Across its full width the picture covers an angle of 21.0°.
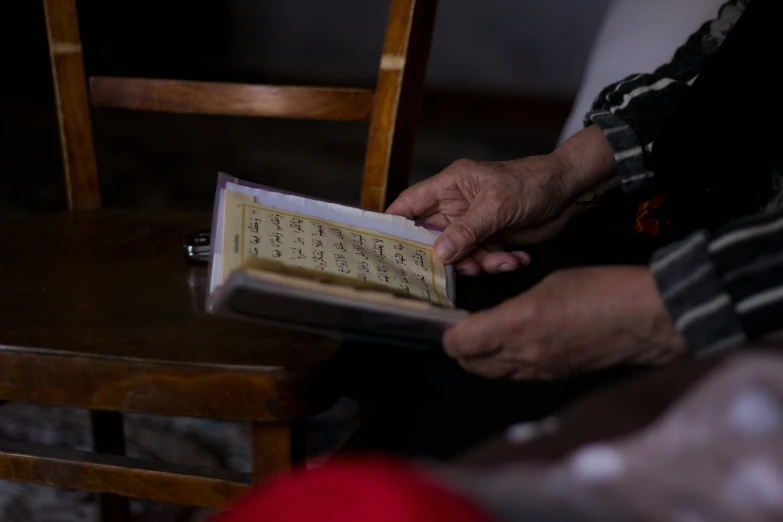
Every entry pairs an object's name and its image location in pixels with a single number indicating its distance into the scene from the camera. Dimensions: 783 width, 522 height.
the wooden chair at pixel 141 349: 1.77
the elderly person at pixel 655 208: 1.65
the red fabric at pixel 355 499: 1.01
